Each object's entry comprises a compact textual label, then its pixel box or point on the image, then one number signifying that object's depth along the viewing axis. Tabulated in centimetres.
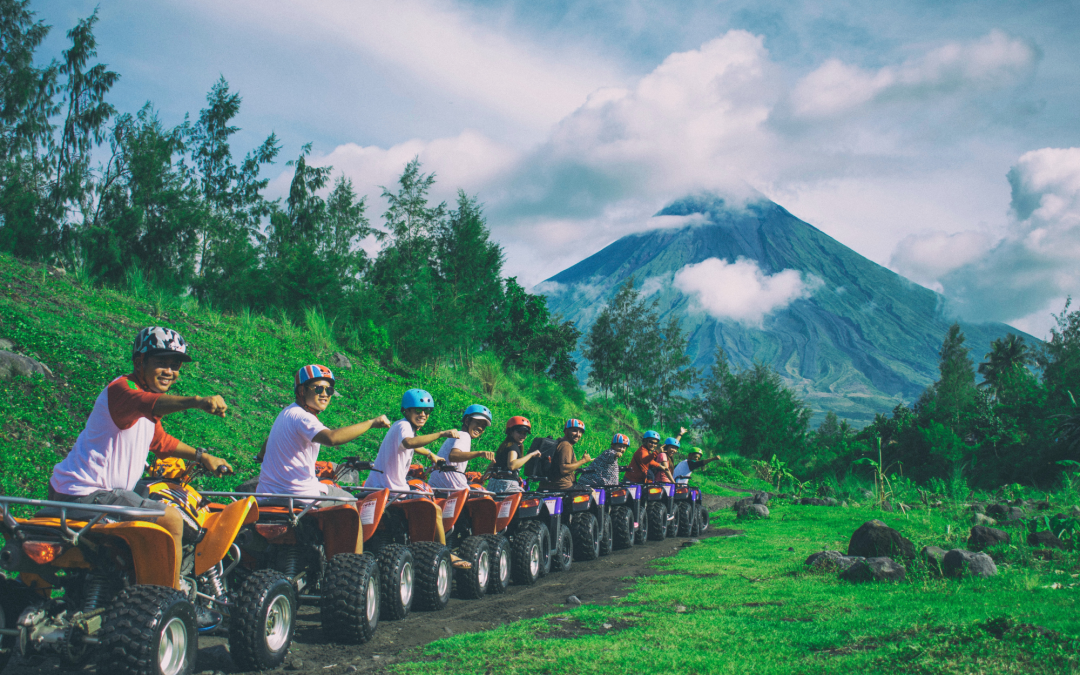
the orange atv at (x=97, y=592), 372
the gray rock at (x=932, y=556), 774
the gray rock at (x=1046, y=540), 895
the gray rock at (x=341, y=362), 2091
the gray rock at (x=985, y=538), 905
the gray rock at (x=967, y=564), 741
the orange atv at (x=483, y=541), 767
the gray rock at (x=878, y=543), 845
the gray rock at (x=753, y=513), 1812
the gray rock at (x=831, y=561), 841
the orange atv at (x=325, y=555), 560
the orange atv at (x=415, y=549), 632
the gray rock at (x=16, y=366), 1044
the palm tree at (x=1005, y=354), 7025
